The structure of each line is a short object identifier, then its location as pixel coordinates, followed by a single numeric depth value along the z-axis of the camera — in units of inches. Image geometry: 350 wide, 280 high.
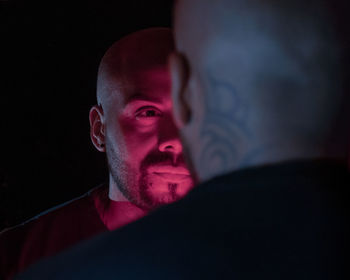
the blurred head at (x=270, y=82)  38.4
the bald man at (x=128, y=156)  57.6
